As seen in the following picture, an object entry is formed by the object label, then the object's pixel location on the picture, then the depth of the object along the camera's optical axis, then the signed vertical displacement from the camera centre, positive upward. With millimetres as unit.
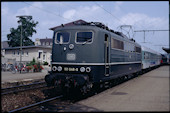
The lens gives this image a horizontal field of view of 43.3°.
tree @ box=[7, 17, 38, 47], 62562 +7740
